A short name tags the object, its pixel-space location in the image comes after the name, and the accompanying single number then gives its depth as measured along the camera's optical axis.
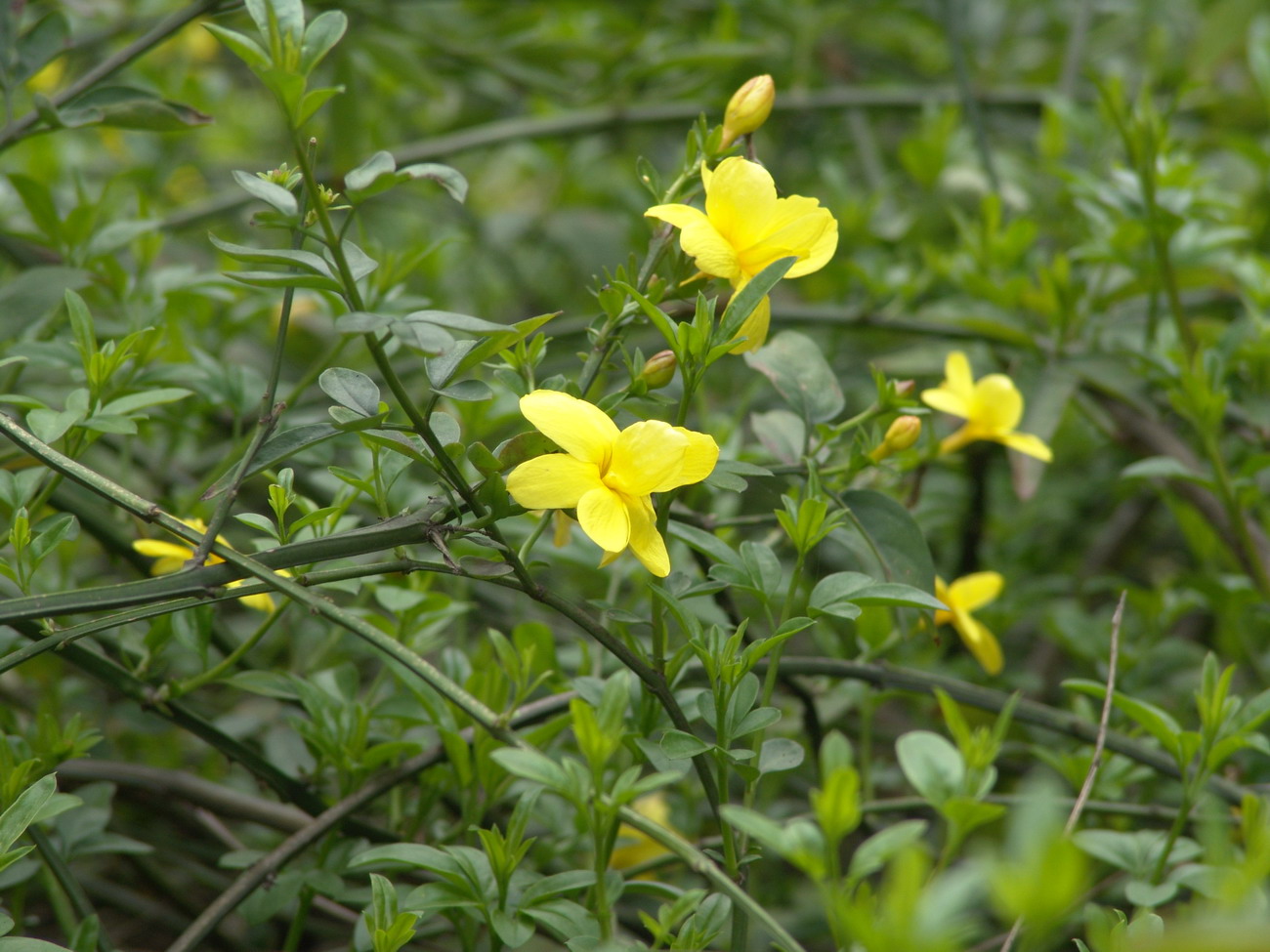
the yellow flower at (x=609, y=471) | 1.08
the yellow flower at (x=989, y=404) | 1.19
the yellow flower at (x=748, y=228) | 1.10
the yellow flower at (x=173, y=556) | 1.16
